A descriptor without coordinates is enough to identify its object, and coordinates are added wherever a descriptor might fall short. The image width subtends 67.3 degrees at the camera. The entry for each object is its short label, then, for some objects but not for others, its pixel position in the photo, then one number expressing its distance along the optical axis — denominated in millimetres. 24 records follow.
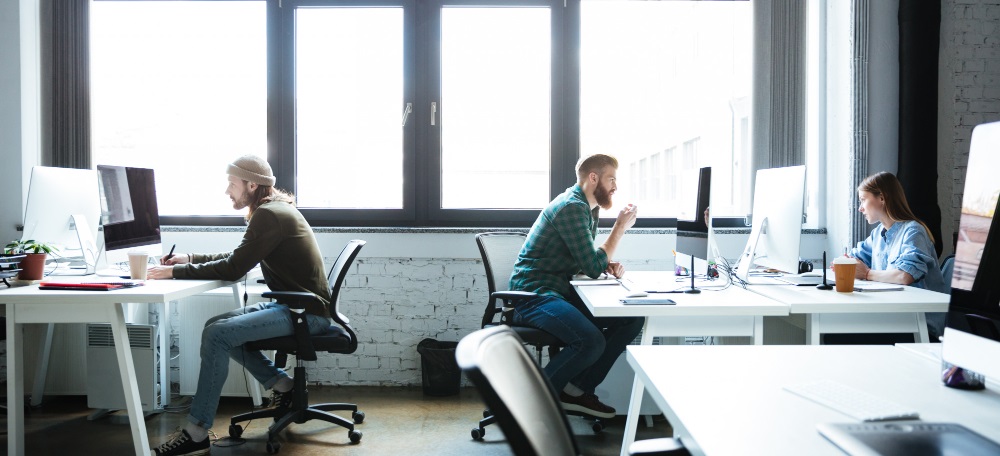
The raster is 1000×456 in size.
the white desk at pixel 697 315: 2637
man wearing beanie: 3025
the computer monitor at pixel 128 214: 3264
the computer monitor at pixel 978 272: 1287
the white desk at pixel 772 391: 1178
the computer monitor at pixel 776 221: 2943
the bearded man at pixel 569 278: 3209
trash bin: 4098
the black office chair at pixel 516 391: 774
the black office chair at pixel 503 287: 3230
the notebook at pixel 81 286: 2795
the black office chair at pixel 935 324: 2904
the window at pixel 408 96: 4457
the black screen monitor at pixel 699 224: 3260
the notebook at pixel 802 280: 3300
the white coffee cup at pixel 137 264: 3131
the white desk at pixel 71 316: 2709
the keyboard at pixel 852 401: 1241
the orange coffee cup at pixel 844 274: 2951
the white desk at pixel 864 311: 2645
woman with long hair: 3182
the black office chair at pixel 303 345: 3135
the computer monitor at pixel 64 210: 3389
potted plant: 3031
